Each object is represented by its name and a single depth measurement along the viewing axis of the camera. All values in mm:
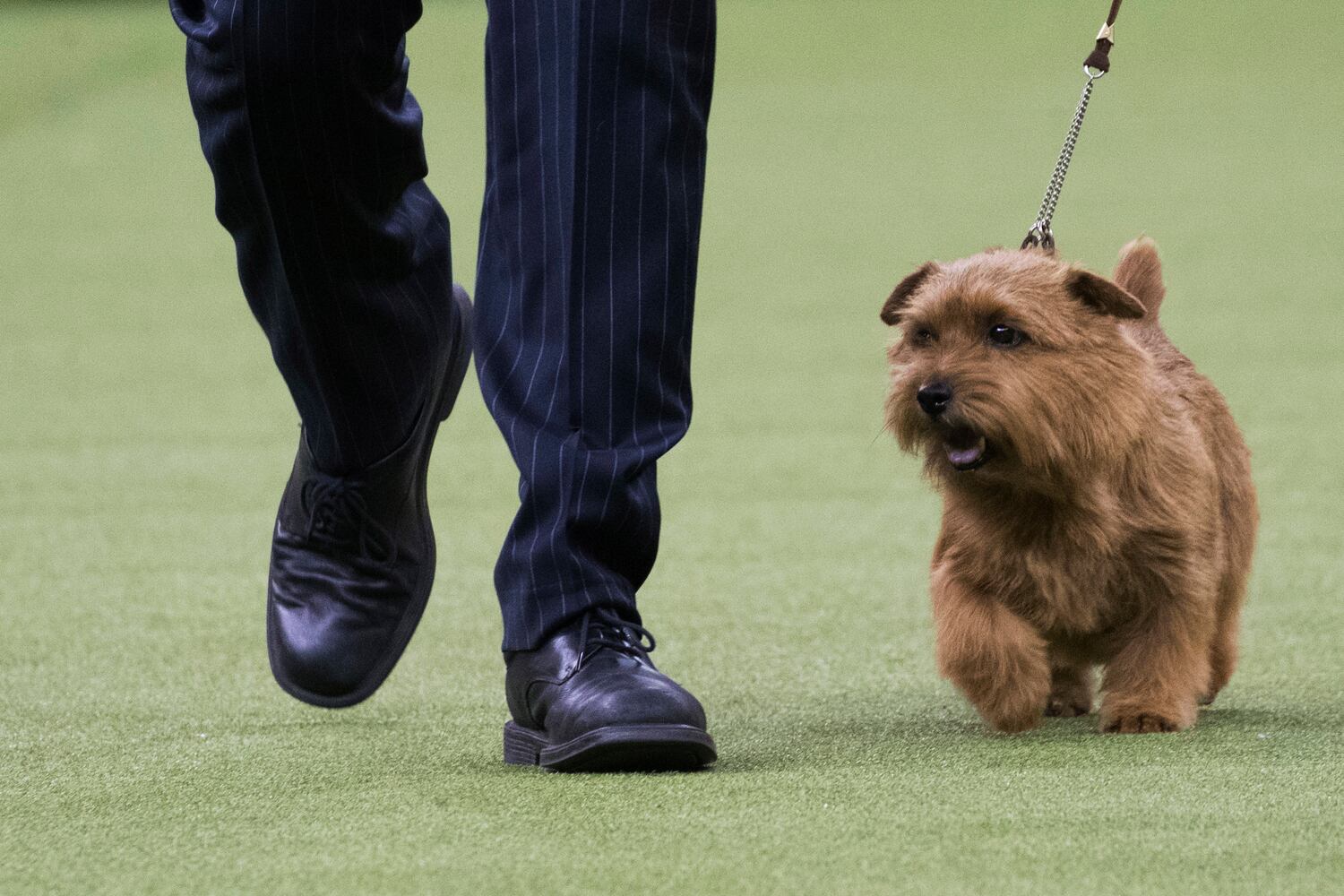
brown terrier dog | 6957
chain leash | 7043
